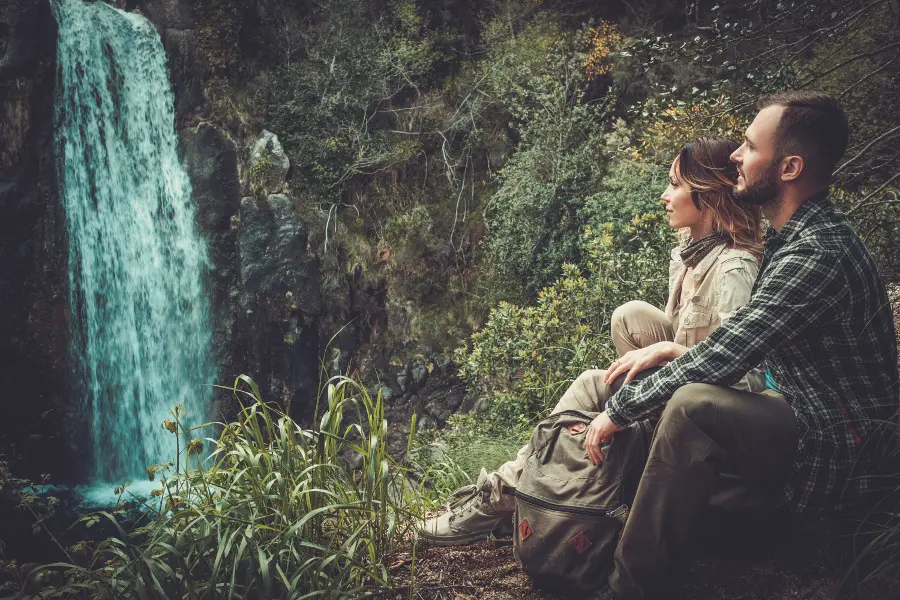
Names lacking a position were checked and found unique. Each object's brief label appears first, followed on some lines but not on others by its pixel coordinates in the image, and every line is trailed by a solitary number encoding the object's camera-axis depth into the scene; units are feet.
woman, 6.68
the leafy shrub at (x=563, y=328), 15.76
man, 5.50
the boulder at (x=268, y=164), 34.53
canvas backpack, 6.57
